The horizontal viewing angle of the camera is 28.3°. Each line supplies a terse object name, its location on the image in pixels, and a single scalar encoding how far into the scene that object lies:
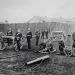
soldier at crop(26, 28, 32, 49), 12.62
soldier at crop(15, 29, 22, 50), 11.93
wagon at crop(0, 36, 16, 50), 12.92
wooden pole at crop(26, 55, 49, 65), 8.00
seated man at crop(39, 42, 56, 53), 11.29
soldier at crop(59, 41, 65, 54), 10.37
